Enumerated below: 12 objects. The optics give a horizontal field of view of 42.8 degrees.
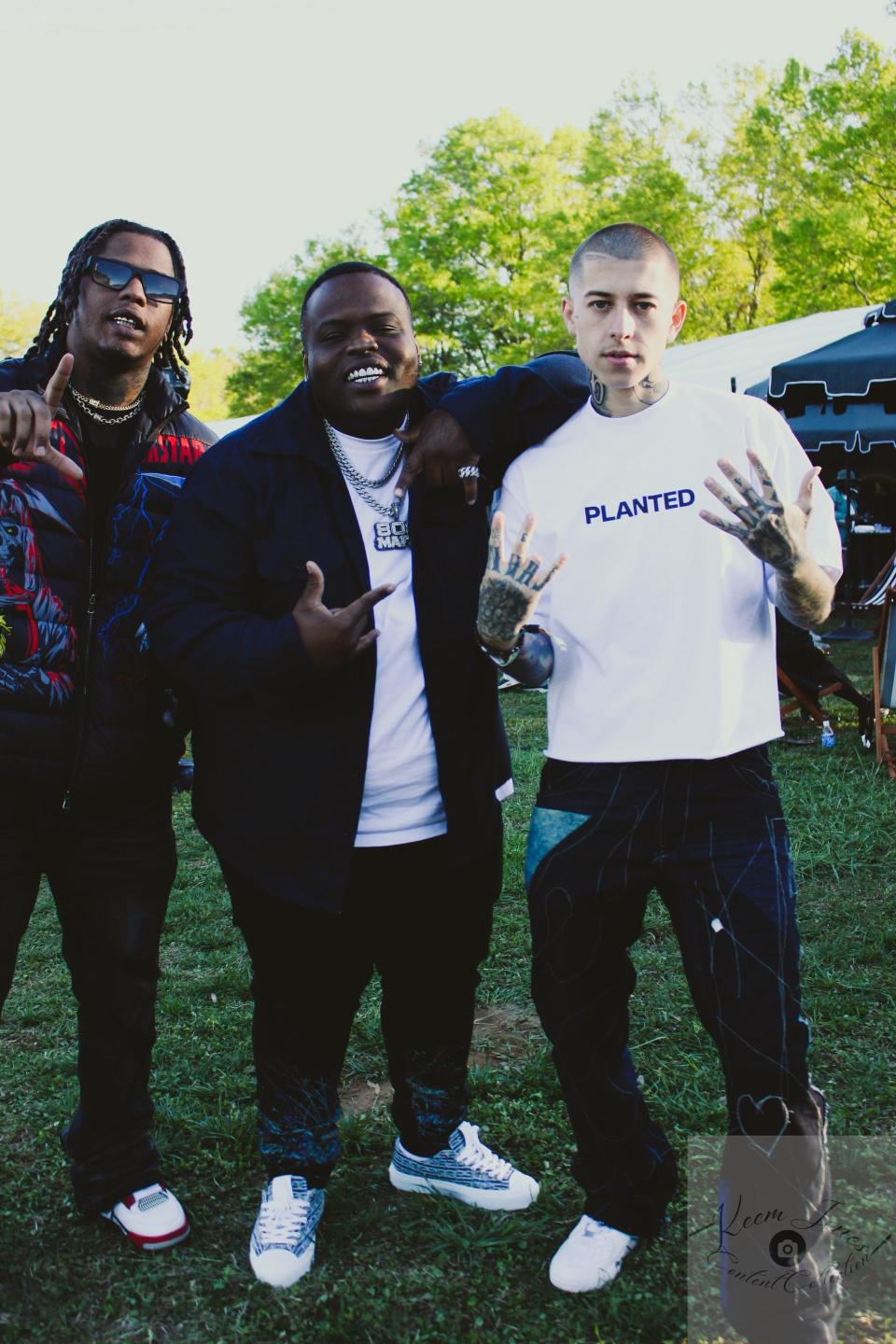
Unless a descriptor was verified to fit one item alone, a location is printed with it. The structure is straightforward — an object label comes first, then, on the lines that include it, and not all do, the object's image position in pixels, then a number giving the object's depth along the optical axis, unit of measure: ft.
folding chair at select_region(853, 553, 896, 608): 23.73
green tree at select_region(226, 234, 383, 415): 123.34
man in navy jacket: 8.31
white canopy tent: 42.45
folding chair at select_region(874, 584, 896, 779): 22.72
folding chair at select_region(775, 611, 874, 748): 25.43
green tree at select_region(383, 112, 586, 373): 102.37
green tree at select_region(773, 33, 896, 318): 64.80
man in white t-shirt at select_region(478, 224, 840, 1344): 7.50
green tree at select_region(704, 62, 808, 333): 78.28
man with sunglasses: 8.27
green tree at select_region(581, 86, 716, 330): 81.51
